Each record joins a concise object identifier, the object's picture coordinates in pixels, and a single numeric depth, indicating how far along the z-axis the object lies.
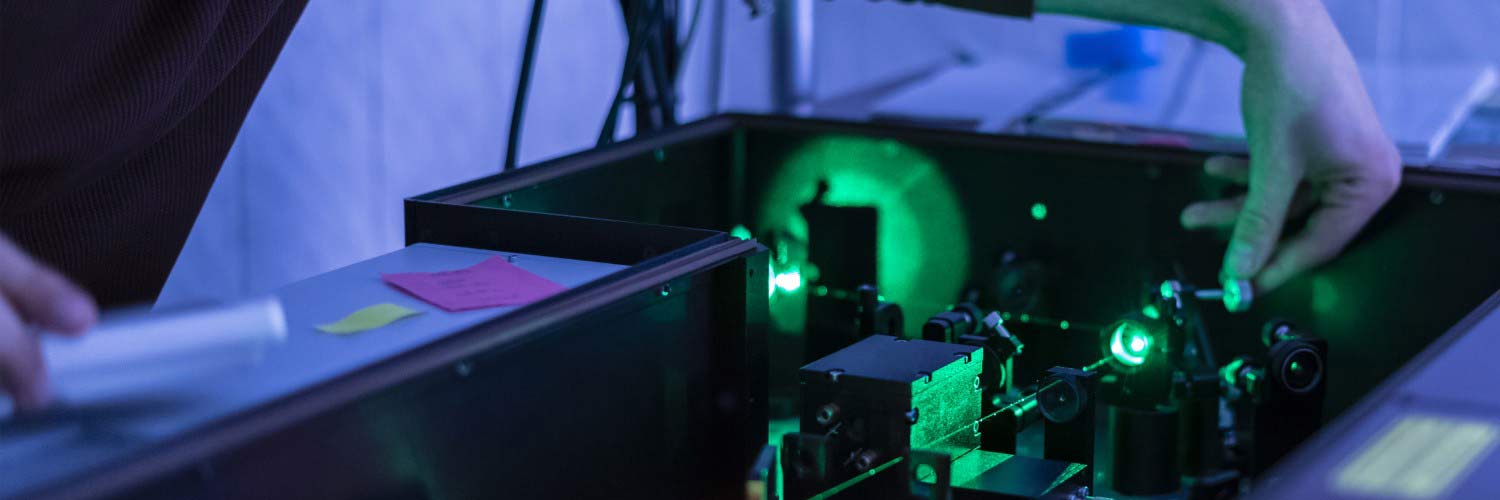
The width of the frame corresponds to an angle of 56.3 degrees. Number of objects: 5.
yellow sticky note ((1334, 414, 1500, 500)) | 0.48
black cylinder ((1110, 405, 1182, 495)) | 0.93
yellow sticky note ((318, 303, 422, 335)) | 0.69
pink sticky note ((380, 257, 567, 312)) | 0.74
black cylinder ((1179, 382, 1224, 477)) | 0.96
